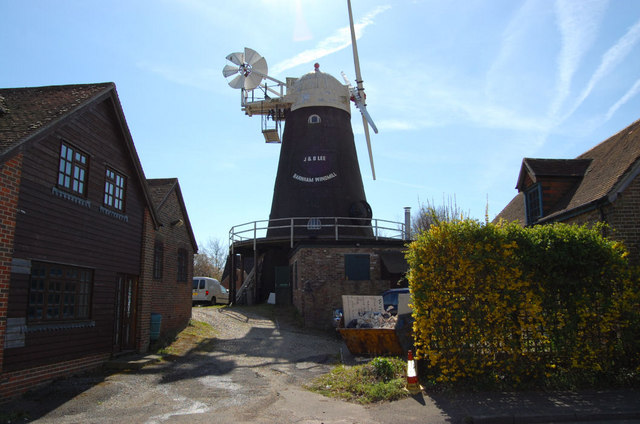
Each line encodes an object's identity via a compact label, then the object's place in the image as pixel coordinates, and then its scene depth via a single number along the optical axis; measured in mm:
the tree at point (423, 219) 44331
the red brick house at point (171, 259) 16047
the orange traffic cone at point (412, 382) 8180
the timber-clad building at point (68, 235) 8531
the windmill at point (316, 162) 24797
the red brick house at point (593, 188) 10984
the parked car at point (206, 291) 26906
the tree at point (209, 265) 59941
